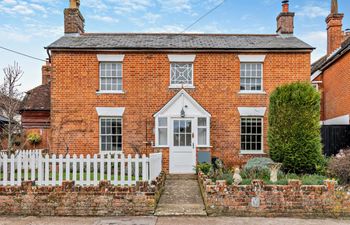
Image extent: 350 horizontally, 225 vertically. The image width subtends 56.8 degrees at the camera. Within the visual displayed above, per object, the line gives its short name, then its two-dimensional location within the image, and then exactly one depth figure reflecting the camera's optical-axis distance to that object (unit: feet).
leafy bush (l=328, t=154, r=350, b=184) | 32.27
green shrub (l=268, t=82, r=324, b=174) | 35.65
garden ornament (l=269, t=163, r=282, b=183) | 30.22
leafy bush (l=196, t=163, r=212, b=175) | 39.19
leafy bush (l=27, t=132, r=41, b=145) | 66.26
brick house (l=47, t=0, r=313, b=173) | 47.91
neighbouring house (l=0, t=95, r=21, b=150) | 39.46
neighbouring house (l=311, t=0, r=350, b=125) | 52.88
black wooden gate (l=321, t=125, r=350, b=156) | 48.06
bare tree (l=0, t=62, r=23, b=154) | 37.11
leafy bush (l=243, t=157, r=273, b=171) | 35.79
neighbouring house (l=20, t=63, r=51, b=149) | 60.23
